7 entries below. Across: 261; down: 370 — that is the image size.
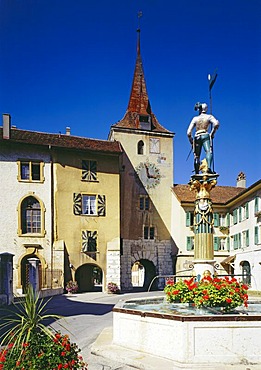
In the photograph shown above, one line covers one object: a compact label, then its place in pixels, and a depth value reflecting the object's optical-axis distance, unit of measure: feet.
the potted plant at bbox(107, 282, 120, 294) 92.58
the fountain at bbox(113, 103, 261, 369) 24.36
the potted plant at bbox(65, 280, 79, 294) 88.33
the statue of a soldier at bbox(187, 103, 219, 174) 39.88
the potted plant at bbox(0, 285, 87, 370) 15.26
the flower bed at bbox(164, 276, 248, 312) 26.94
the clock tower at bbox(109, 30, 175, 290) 110.93
